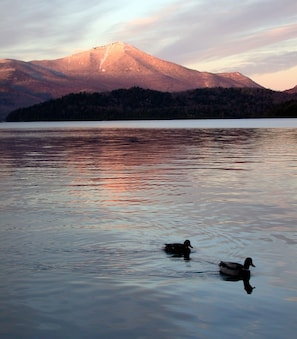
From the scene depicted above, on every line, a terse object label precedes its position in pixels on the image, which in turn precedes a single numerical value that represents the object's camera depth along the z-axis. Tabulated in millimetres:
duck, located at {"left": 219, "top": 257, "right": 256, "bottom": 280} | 17047
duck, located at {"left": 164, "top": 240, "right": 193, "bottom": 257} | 19578
